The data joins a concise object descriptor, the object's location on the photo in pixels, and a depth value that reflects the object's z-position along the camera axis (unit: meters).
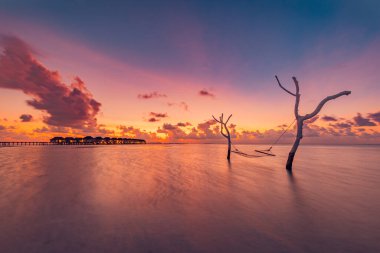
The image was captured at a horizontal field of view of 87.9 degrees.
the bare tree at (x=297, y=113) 16.33
